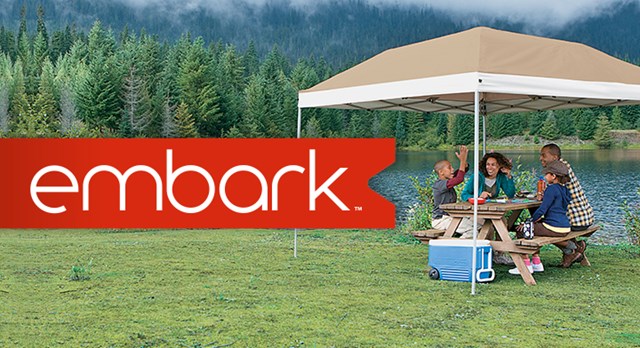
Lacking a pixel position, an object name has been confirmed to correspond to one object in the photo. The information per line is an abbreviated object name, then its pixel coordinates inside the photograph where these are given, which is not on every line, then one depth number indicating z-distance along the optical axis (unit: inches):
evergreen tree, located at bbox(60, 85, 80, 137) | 2459.8
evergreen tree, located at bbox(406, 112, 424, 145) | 2962.6
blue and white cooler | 289.3
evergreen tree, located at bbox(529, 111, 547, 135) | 2935.5
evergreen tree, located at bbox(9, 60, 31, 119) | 2741.1
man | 323.0
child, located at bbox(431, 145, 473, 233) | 326.3
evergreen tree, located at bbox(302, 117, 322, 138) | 2832.2
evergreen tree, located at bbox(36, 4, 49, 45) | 4549.2
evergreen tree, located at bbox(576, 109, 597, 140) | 2950.3
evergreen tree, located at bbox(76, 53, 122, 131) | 2541.8
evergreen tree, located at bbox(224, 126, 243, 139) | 2709.2
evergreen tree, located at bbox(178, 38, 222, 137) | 2839.6
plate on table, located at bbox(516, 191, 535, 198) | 362.1
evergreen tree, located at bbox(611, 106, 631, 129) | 3053.6
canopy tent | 270.5
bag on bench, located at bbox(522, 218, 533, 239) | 300.4
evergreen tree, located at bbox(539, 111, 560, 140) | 2906.0
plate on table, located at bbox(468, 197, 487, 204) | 303.5
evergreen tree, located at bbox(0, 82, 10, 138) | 2691.9
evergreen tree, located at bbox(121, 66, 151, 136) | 2578.7
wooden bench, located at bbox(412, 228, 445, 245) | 318.3
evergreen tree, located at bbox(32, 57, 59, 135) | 2593.5
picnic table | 294.0
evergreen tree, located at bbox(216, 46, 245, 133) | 2940.5
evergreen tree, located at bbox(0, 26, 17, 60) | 4384.8
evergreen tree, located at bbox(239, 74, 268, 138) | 2888.8
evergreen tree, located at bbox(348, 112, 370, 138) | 3192.4
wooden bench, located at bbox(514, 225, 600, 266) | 289.4
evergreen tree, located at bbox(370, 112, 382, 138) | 3186.5
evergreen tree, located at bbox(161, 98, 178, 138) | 2677.2
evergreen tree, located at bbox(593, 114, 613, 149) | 2915.8
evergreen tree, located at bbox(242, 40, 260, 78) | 4265.0
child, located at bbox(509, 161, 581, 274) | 307.6
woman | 330.6
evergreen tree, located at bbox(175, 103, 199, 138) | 2682.1
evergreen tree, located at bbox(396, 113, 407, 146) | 3011.8
